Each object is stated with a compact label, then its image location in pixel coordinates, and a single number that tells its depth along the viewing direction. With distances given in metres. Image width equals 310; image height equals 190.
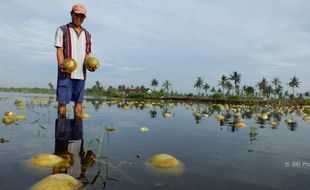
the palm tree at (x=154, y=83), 132.00
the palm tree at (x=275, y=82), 111.00
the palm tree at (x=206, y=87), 127.19
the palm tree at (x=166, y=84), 133.25
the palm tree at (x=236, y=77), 101.44
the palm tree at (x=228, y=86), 108.81
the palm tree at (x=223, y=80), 109.69
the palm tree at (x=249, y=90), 104.44
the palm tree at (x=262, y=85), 103.06
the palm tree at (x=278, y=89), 111.88
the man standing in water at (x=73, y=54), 5.68
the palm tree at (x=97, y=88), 99.20
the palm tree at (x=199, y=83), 124.75
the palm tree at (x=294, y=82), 106.75
